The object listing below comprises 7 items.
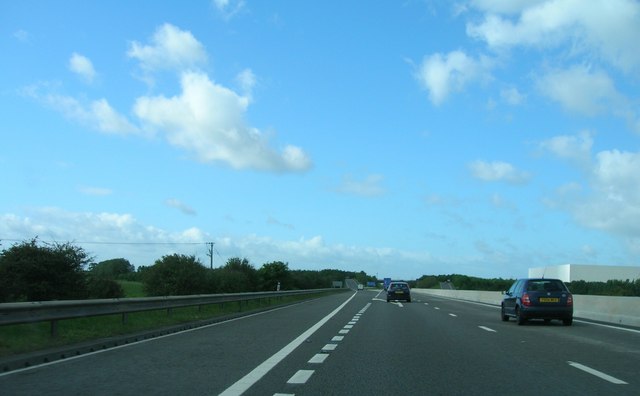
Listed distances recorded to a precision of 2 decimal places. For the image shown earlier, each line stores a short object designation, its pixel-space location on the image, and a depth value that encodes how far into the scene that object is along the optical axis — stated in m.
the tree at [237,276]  64.88
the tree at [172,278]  48.76
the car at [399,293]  48.75
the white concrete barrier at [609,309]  21.73
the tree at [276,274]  110.94
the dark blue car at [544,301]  21.02
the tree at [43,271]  27.55
